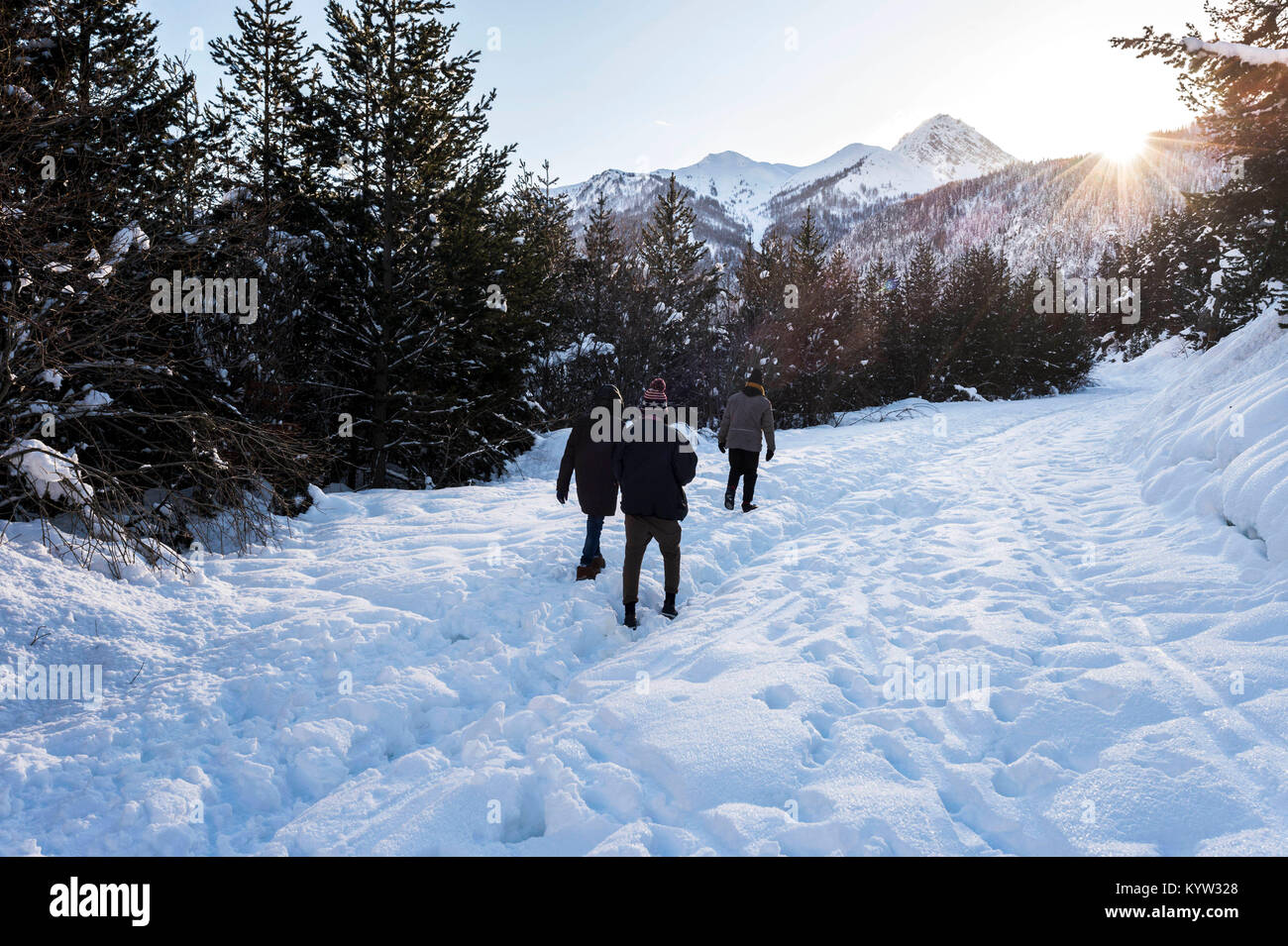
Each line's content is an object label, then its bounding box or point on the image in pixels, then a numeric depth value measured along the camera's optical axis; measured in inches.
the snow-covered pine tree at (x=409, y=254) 468.4
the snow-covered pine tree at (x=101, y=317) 205.9
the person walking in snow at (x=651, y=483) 220.8
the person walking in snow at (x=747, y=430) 358.3
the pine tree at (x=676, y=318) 813.9
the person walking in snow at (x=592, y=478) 251.6
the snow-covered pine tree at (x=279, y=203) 382.3
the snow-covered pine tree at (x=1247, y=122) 327.0
